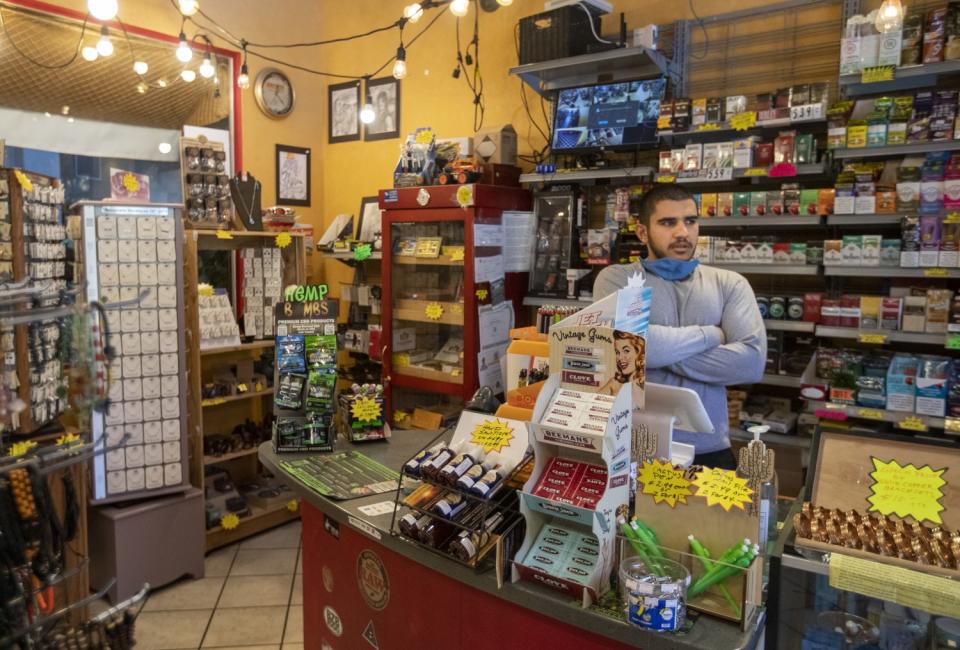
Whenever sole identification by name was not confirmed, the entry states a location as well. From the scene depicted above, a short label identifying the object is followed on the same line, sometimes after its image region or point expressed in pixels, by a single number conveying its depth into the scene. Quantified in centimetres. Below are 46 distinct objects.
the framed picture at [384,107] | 549
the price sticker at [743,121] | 337
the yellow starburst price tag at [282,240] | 460
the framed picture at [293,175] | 558
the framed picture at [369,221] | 523
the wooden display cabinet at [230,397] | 412
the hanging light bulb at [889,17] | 274
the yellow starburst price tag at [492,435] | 188
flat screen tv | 378
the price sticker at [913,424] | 300
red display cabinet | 423
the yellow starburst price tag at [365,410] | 279
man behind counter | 260
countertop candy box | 149
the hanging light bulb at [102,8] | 307
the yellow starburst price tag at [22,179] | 310
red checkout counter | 148
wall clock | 537
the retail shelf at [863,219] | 309
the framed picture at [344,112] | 573
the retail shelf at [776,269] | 331
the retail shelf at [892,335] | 301
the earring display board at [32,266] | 307
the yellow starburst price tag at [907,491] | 147
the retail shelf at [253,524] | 434
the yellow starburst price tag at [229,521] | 431
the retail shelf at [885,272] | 293
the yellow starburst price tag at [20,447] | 258
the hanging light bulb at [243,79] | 451
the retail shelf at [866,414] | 300
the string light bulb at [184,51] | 412
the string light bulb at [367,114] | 470
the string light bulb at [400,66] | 403
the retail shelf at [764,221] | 327
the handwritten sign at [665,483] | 152
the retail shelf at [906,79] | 291
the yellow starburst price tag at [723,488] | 146
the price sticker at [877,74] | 301
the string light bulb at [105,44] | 415
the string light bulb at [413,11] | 354
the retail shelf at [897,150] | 290
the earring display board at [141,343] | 358
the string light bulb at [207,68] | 433
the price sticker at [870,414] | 309
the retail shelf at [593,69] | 378
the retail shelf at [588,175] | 381
